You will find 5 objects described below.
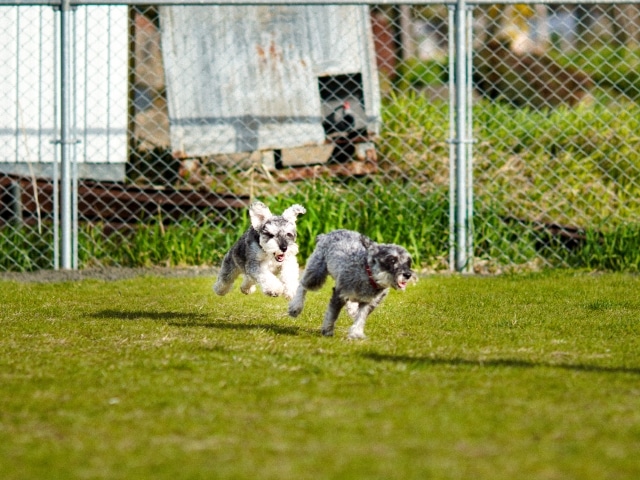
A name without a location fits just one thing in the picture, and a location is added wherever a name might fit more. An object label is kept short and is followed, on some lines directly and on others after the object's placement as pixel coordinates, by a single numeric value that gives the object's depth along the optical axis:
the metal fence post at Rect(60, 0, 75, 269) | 18.16
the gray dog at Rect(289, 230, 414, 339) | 11.25
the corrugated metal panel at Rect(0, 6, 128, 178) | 20.52
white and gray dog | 13.40
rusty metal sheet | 22.08
